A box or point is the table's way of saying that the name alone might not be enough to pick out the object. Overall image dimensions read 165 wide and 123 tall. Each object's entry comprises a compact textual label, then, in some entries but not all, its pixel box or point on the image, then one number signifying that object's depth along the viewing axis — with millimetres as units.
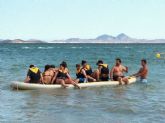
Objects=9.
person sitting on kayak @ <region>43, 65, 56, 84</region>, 15706
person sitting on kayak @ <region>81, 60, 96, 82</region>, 16750
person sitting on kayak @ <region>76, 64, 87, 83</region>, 16453
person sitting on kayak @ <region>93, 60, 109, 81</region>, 16969
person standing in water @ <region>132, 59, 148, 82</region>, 18062
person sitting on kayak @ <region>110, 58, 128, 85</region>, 17312
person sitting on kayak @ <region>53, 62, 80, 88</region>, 15781
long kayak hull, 15477
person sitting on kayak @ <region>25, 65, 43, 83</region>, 15570
